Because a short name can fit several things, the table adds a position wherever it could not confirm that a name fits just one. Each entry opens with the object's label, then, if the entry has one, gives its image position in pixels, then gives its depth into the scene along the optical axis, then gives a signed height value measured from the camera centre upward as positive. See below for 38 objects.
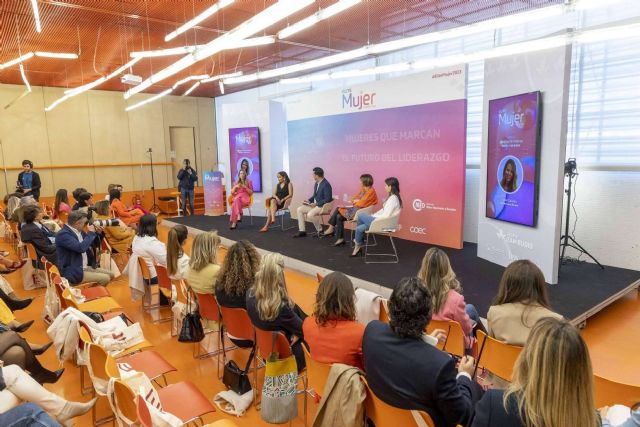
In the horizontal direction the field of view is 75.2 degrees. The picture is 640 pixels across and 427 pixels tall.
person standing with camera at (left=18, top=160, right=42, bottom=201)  10.17 -0.54
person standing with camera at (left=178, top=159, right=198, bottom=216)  11.37 -0.77
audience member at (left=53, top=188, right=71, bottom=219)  7.30 -0.76
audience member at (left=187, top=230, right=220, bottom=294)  3.55 -0.93
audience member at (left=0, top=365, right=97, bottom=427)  1.86 -1.22
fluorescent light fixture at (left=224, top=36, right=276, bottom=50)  4.61 +1.28
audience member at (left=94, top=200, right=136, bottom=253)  6.19 -1.15
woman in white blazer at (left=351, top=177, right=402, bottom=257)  6.02 -0.83
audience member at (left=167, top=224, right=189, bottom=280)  4.14 -1.00
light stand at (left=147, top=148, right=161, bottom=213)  13.43 -1.10
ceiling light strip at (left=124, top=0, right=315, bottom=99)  3.05 +1.11
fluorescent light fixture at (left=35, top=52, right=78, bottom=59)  6.03 +1.58
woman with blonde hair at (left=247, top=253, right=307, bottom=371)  2.77 -1.01
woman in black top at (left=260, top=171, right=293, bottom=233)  8.57 -0.80
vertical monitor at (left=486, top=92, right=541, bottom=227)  4.94 -0.09
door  14.60 +0.40
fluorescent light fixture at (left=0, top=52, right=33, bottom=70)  6.45 +1.66
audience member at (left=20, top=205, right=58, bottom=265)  5.02 -0.90
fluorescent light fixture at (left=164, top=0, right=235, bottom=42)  3.96 +1.53
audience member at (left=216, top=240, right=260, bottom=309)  3.20 -0.93
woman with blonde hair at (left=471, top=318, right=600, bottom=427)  1.32 -0.77
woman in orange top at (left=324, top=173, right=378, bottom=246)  6.79 -0.94
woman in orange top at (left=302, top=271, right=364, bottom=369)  2.24 -0.95
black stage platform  4.27 -1.55
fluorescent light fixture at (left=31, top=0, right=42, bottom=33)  4.35 +1.61
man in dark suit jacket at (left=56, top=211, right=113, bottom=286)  4.52 -0.97
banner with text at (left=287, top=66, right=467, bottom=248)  6.60 +0.19
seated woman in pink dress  9.05 -0.89
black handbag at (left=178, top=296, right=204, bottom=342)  3.60 -1.48
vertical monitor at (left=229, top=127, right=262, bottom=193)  10.34 +0.13
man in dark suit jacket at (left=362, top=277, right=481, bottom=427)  1.70 -0.89
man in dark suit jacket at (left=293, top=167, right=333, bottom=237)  7.81 -0.89
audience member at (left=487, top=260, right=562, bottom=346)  2.39 -0.90
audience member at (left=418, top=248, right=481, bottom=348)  2.83 -0.96
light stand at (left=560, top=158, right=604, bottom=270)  5.34 -1.10
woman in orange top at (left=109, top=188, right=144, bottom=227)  7.14 -0.91
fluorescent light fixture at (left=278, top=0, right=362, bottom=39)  3.40 +1.29
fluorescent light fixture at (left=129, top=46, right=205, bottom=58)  4.91 +1.29
